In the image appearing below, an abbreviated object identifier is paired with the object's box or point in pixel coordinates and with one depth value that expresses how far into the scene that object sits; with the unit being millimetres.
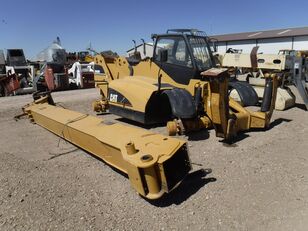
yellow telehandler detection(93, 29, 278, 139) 3800
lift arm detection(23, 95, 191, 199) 2364
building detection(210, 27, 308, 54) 25314
